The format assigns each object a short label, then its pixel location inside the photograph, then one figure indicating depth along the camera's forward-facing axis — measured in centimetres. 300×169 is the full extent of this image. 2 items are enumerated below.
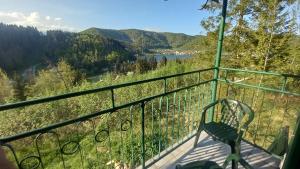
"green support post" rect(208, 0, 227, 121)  188
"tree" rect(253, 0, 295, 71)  359
